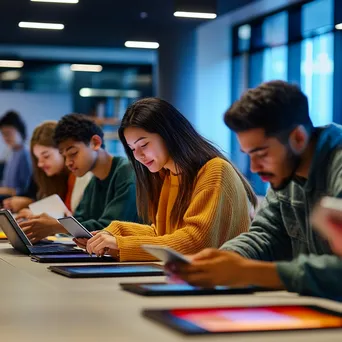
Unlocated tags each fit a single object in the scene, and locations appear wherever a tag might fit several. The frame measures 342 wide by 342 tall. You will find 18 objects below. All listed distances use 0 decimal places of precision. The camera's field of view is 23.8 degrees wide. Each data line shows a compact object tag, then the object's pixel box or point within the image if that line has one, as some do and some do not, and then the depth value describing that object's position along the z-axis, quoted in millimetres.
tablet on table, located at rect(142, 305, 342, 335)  1814
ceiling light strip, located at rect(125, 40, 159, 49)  11506
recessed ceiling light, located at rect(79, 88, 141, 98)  14188
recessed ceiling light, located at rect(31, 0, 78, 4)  6960
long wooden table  1763
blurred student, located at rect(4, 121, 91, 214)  5246
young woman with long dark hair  3203
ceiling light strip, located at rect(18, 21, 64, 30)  9781
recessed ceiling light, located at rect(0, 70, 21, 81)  13750
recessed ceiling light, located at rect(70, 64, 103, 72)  14305
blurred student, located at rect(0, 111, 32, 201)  8023
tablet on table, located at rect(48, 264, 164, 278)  2795
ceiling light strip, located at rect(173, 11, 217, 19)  7039
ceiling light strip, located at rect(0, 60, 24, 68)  13797
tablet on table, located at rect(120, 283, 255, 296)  2344
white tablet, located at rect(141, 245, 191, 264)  2161
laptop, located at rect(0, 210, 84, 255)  3588
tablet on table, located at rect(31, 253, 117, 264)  3279
